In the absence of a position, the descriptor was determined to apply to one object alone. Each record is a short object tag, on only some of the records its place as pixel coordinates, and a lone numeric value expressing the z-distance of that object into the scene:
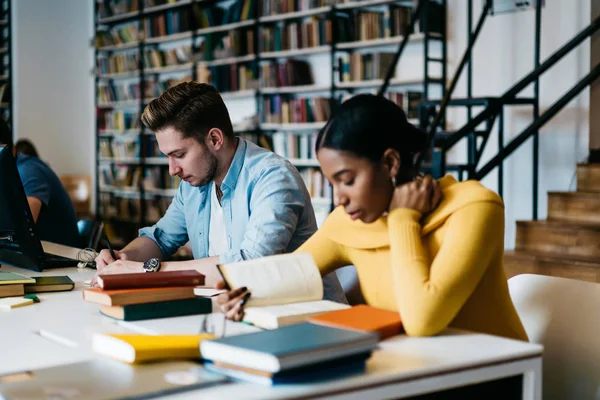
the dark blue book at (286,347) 1.13
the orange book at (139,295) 1.65
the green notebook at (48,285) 2.05
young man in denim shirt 2.19
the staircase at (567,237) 4.10
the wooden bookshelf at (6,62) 8.45
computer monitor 2.34
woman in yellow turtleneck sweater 1.47
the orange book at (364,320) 1.35
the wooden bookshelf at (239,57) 5.89
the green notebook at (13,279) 1.99
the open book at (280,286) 1.51
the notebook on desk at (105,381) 1.10
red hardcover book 1.69
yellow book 1.25
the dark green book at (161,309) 1.63
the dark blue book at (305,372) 1.14
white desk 1.13
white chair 1.65
